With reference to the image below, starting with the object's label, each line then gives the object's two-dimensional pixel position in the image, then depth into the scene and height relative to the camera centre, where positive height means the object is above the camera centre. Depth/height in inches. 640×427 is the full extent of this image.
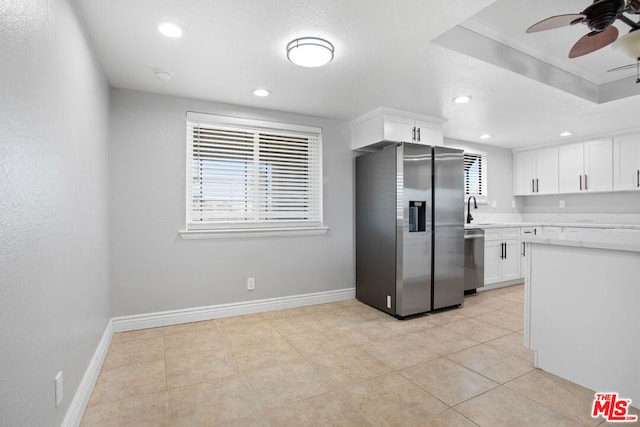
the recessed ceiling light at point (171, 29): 78.0 +47.1
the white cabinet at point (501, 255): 176.1 -23.4
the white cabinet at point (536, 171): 207.7 +30.2
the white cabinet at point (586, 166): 183.2 +29.8
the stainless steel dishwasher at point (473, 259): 165.8 -23.7
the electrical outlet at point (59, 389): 54.1 -30.6
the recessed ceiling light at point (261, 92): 119.8 +47.5
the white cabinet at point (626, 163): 171.5 +29.4
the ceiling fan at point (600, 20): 59.4 +39.6
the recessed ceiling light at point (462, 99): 126.6 +47.5
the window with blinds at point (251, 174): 129.6 +18.2
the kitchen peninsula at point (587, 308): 70.7 -23.3
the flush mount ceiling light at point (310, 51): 84.9 +44.9
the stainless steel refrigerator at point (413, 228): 131.6 -6.0
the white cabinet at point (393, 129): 141.8 +41.1
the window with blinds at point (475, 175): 207.0 +27.0
